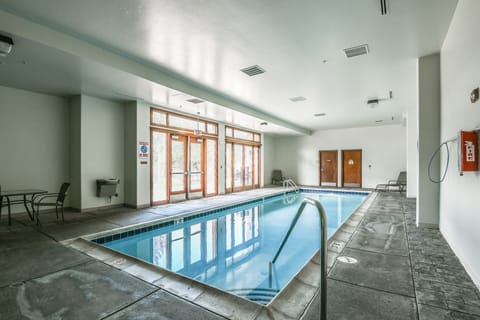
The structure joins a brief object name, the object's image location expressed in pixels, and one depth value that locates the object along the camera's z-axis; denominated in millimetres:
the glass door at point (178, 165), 6688
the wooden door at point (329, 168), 11172
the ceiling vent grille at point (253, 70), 4146
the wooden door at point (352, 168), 10703
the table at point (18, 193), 3736
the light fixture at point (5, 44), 2705
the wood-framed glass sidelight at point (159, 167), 6168
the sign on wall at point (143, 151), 5746
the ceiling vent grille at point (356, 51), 3484
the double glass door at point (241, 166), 9266
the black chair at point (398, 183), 8719
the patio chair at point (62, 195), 4074
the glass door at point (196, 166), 7320
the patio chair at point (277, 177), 12141
